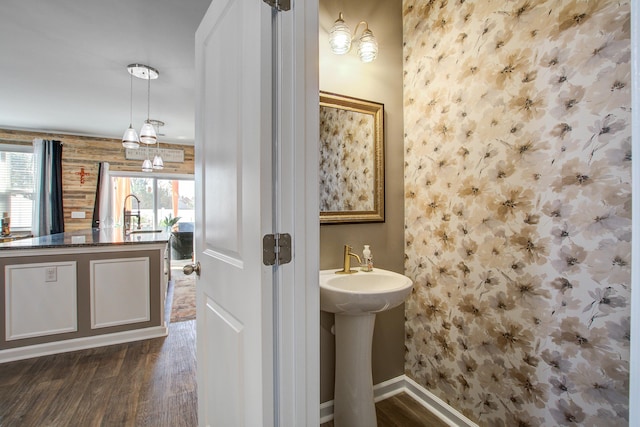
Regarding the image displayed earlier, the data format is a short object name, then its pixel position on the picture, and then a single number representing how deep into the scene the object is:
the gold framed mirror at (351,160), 1.73
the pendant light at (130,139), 3.06
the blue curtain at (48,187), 4.95
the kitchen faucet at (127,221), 3.41
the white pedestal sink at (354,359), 1.50
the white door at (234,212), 0.84
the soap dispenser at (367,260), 1.69
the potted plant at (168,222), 6.26
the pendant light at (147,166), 4.67
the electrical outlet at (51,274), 2.50
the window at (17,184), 4.96
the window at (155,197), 5.90
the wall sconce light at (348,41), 1.61
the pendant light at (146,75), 2.88
